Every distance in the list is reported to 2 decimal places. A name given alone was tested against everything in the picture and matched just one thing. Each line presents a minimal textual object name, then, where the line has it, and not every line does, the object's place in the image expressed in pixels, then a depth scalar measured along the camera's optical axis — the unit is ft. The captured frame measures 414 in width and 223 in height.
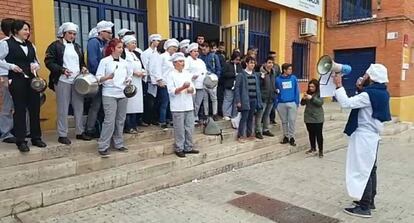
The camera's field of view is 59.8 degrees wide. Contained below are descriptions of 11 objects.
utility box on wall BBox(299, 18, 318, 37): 38.78
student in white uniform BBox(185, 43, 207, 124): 20.97
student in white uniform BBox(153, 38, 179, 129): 19.67
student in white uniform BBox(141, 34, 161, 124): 20.11
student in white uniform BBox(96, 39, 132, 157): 16.11
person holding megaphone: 13.33
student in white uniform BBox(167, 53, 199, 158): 17.74
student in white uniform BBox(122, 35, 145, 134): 18.19
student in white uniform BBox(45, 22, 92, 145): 16.14
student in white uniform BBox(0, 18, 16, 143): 15.91
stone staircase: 13.09
